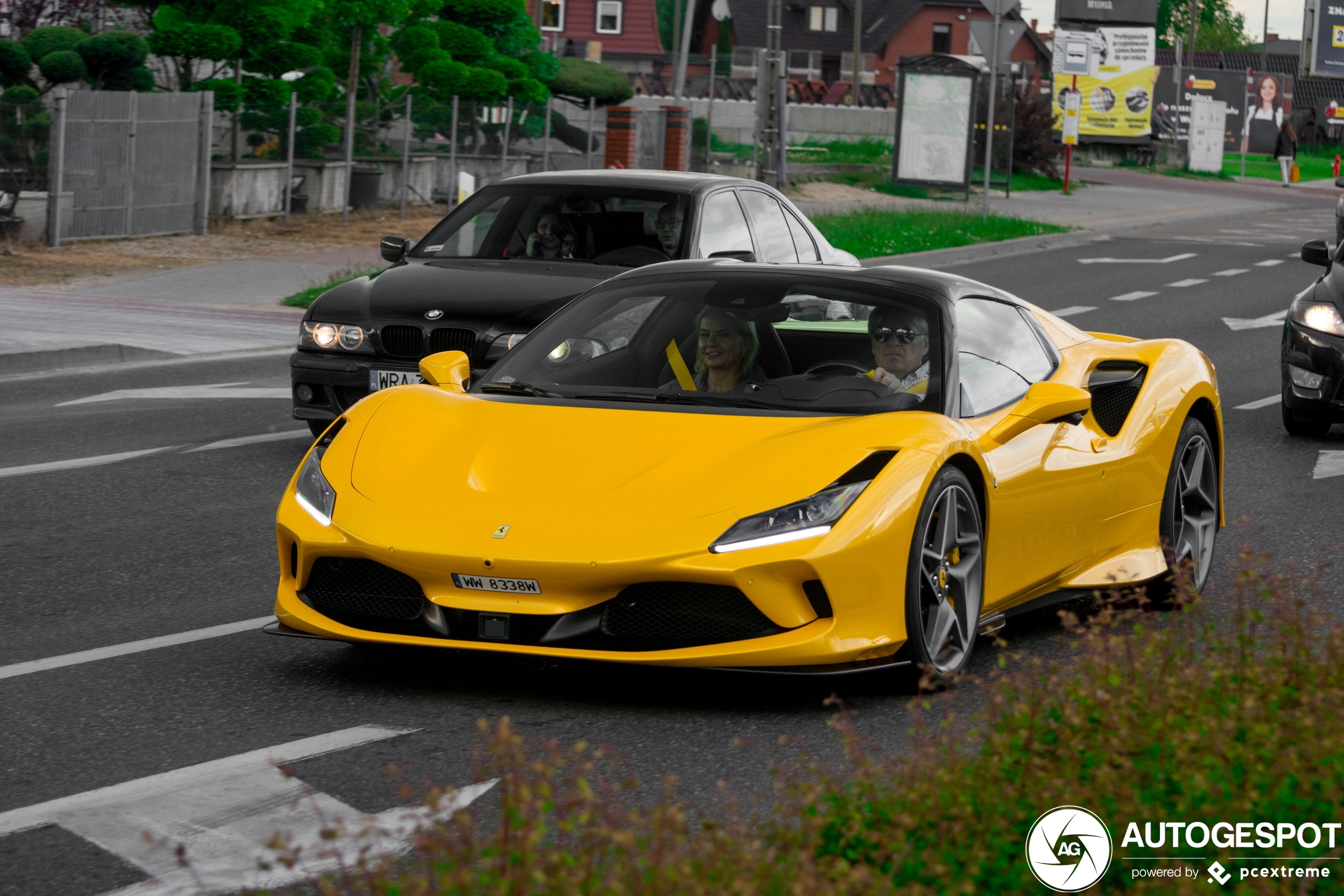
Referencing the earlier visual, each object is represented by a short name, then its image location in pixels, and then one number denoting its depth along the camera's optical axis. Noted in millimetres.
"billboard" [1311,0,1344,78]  75062
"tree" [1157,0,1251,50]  158750
